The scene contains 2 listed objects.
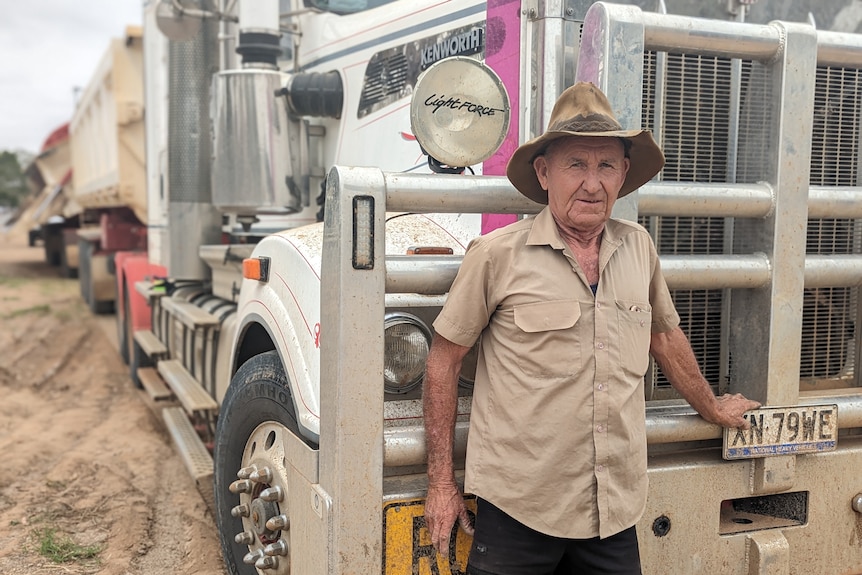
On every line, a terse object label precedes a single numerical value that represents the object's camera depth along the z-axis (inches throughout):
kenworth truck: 77.3
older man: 74.0
